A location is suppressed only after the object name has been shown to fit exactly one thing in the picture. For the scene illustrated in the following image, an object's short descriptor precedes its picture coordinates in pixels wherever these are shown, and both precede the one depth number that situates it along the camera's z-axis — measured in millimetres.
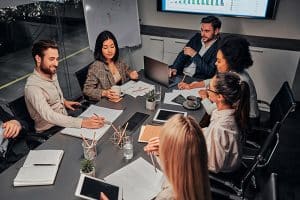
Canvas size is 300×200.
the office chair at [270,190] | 1312
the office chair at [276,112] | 2123
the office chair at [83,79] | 2721
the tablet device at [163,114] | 2147
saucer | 2311
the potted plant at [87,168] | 1551
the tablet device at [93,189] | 1396
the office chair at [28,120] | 2148
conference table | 1462
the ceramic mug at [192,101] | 2352
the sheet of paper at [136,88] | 2568
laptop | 2631
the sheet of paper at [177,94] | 2459
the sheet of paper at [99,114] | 1933
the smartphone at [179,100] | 2430
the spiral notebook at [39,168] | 1515
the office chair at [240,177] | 1747
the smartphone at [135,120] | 2047
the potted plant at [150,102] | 2293
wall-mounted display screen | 3586
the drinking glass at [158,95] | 2383
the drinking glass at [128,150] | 1744
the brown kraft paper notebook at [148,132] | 1903
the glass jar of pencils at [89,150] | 1700
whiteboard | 3867
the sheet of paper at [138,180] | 1469
